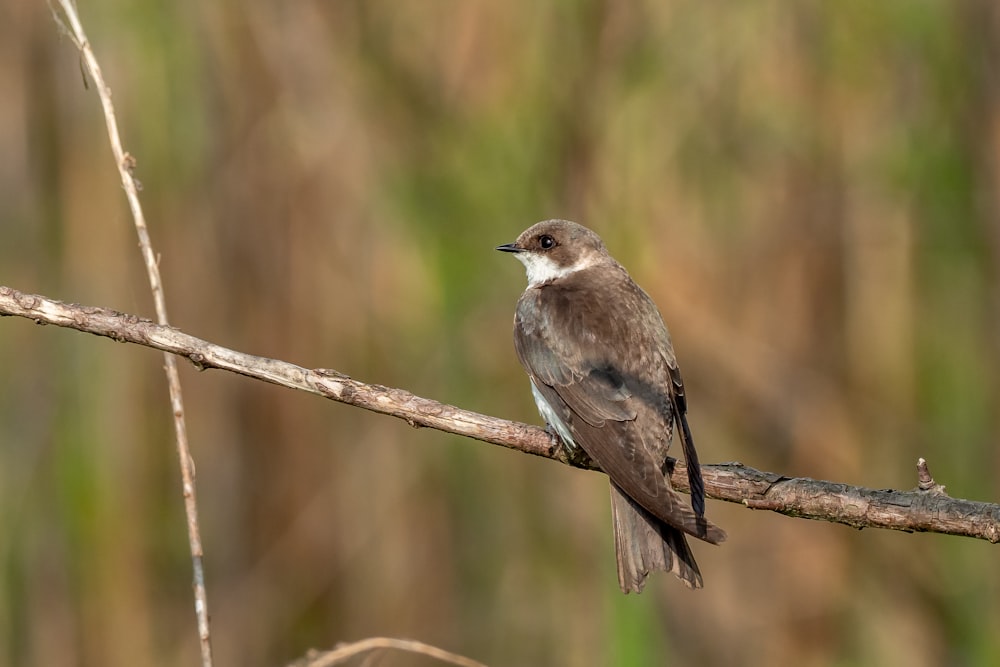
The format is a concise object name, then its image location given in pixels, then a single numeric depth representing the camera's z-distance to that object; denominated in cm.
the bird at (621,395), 560
